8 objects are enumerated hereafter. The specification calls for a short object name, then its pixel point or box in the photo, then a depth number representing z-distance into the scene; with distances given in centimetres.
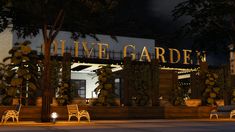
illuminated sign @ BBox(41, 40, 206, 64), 3575
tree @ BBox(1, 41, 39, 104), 2520
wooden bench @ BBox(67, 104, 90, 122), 2195
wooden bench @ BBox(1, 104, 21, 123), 2027
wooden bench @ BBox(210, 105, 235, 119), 2662
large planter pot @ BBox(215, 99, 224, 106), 3062
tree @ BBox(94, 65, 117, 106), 2797
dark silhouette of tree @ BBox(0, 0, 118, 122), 2092
